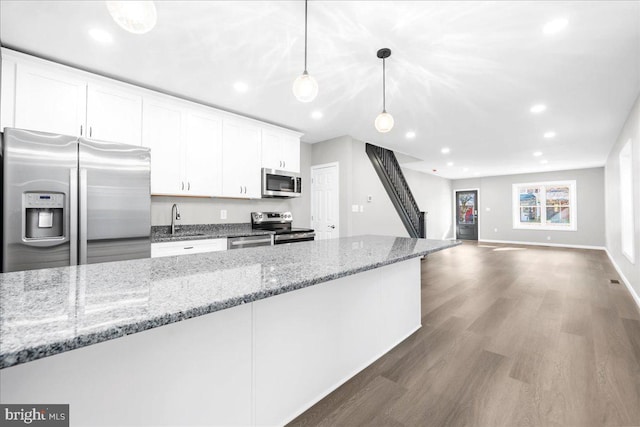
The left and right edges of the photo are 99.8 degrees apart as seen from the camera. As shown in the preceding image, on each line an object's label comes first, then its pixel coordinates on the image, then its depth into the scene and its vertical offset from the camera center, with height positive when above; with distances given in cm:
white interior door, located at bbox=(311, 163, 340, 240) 491 +28
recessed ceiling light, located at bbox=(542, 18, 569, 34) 201 +145
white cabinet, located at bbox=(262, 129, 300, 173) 416 +105
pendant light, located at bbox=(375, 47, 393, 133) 232 +83
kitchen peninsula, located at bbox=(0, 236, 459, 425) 73 -46
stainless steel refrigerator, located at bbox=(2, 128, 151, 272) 211 +13
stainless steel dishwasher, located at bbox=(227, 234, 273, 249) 337 -33
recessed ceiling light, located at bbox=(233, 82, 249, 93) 296 +144
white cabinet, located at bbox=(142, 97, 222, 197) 308 +84
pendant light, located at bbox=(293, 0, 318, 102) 180 +86
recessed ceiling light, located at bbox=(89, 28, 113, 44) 212 +145
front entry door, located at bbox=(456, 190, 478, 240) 1074 +3
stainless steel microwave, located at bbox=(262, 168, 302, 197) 408 +51
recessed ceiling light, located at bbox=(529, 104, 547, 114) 358 +146
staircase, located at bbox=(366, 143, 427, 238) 571 +65
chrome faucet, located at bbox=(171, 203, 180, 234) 346 +1
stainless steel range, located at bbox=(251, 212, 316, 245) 385 -18
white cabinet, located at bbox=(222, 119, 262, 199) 372 +81
